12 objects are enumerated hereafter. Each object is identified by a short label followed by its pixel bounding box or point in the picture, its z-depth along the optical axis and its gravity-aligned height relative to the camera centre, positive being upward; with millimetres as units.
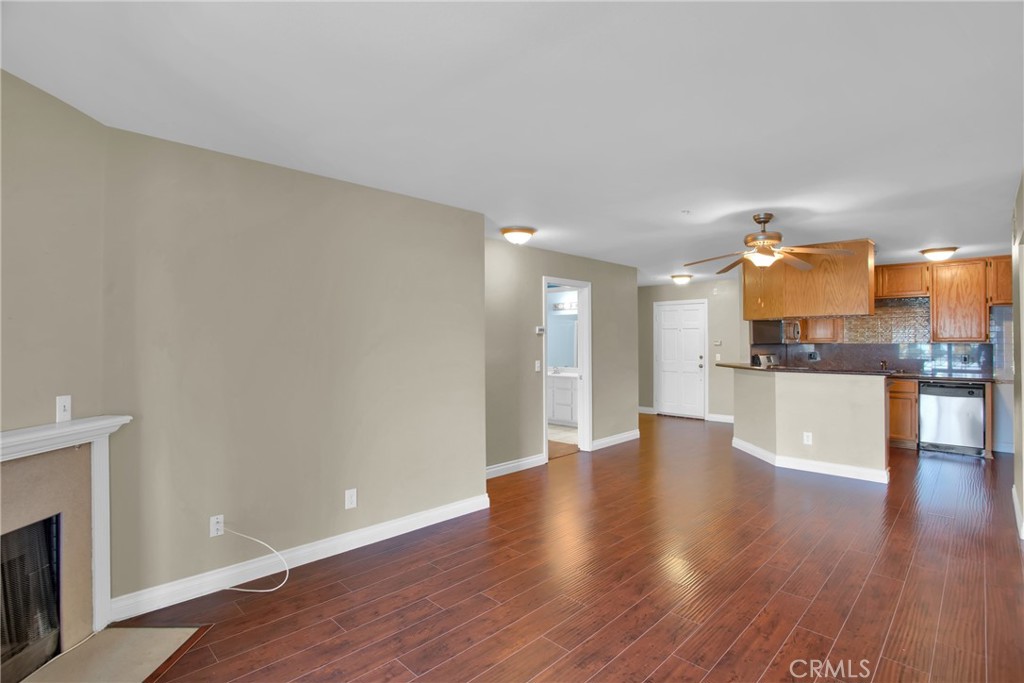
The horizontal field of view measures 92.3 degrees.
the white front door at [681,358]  8523 -249
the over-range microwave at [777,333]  6648 +145
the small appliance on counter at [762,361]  6465 -236
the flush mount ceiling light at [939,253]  5480 +1000
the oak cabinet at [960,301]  6078 +505
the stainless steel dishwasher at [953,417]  5766 -915
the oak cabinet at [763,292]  5633 +595
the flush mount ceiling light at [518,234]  4543 +1035
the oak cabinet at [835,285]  5051 +615
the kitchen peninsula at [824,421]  4809 -821
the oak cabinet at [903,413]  6180 -908
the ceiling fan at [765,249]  4109 +813
